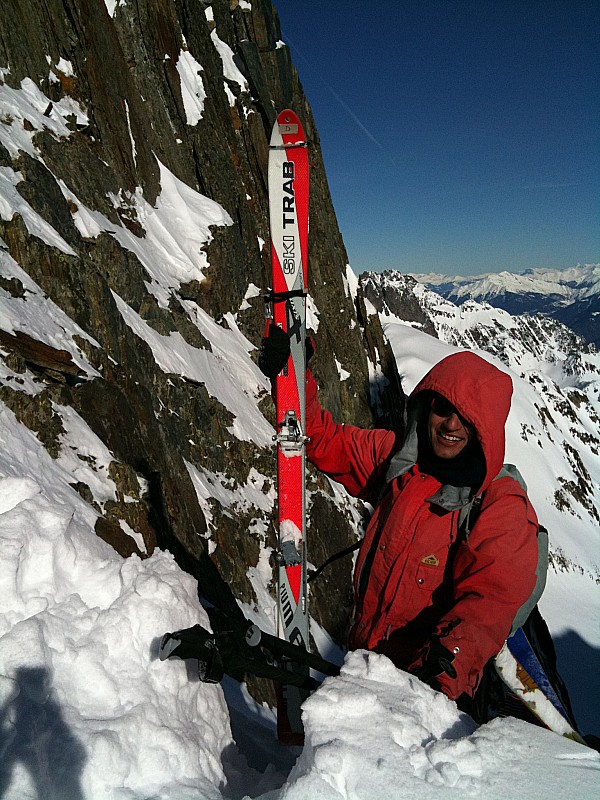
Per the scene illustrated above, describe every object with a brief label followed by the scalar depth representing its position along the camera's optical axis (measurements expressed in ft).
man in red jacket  8.23
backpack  8.88
